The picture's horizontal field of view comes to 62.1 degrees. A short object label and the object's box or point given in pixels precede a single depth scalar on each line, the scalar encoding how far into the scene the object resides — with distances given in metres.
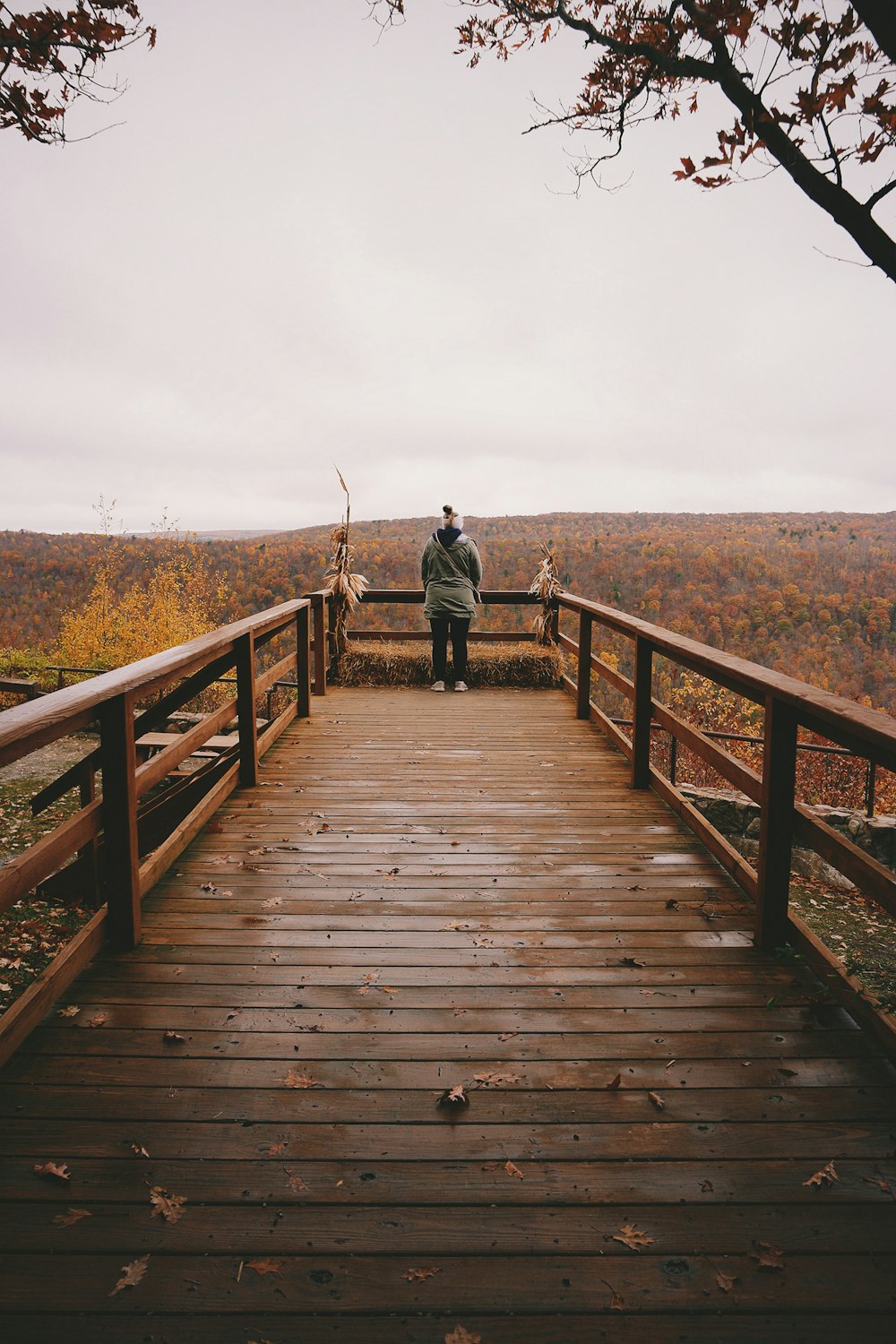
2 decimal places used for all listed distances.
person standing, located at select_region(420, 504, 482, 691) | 7.75
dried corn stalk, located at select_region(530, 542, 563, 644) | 8.80
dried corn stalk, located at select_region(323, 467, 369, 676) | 8.64
